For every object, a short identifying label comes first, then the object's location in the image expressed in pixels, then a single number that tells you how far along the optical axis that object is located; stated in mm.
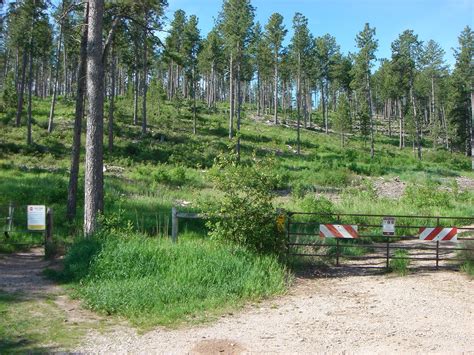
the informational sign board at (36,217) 11820
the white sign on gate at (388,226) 10398
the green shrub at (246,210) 9773
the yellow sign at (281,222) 9930
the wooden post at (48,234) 11805
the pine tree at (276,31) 55688
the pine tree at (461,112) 66938
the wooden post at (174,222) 10414
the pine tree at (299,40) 57934
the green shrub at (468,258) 10015
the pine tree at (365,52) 56375
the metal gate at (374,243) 10352
